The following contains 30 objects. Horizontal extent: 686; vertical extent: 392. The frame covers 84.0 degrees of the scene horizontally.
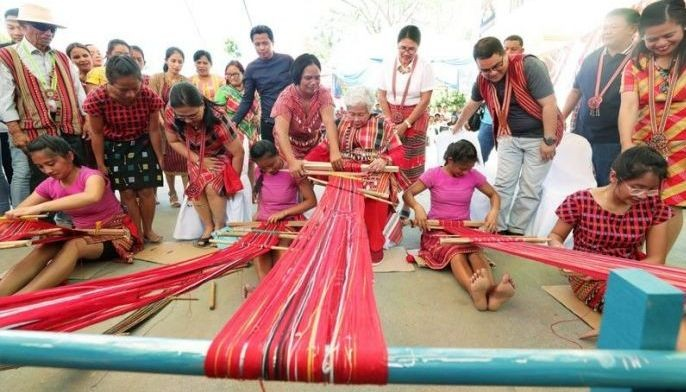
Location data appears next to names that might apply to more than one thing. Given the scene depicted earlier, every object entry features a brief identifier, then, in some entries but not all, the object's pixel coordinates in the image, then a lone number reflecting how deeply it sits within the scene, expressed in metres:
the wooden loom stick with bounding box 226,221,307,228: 1.82
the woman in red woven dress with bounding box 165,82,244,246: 2.31
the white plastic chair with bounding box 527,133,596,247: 2.38
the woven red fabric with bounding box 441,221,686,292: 1.00
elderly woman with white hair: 1.99
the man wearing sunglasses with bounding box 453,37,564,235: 2.13
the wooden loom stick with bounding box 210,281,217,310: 1.70
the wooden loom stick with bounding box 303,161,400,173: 1.98
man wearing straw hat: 2.09
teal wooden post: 0.42
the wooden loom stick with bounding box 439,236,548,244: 1.55
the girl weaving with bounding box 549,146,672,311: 1.47
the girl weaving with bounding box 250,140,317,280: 2.08
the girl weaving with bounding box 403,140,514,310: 1.82
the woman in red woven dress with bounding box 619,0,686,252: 1.48
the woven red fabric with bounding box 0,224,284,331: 0.70
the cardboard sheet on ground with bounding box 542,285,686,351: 1.59
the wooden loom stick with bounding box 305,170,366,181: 1.90
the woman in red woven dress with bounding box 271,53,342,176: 2.10
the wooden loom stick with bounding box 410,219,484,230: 2.04
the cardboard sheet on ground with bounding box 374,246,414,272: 2.11
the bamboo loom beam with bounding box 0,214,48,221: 1.55
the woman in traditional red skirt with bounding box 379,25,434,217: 2.62
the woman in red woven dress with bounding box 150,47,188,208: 3.30
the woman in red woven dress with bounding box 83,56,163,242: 2.06
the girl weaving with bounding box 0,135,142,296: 1.69
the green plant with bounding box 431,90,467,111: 8.82
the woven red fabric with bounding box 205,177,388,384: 0.46
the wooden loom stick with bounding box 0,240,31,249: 1.35
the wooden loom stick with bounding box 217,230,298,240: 1.60
